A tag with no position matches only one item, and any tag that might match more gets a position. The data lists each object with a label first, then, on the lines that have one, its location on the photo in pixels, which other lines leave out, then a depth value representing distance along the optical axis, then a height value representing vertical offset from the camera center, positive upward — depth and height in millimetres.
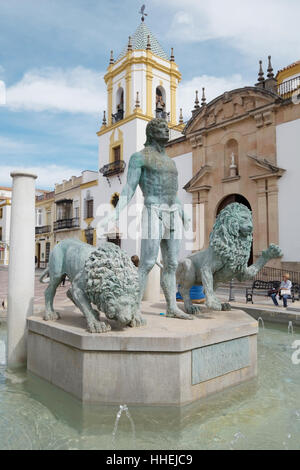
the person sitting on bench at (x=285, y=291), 8033 -984
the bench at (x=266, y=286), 10590 -1194
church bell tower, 22734 +10822
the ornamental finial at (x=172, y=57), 25141 +14881
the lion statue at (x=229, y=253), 3574 -19
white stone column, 3639 -186
